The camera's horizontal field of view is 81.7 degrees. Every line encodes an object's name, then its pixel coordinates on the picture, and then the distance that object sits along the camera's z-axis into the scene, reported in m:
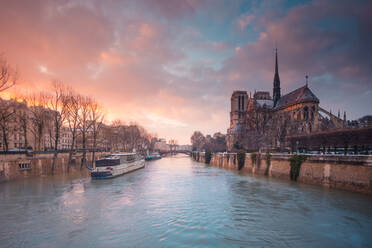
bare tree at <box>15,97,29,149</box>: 42.39
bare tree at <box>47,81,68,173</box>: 34.89
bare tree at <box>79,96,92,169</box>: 40.03
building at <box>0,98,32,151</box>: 66.31
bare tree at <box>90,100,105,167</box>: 42.27
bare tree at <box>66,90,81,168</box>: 36.53
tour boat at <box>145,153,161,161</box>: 90.62
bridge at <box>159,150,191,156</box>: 134.95
